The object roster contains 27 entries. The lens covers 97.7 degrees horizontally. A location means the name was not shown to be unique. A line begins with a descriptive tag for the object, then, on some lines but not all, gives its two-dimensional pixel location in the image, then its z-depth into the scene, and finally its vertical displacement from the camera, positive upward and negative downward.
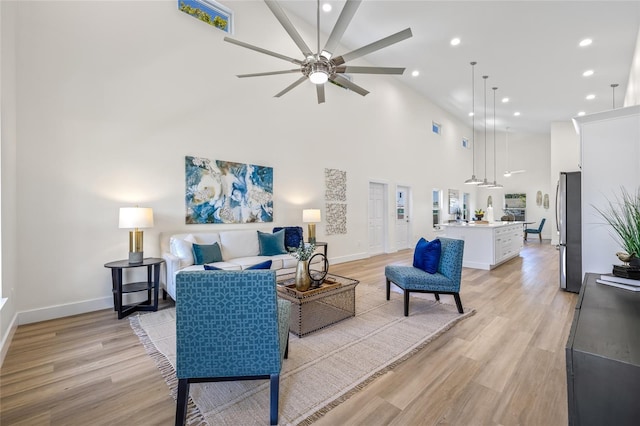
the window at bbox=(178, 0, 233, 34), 4.27 +3.21
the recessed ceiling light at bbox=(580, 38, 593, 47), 5.61 +3.42
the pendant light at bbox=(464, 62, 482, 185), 7.02 +3.64
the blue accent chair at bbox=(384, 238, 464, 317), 3.21 -0.78
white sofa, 3.58 -0.56
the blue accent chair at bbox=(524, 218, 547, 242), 10.61 -0.73
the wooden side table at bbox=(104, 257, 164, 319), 3.23 -0.88
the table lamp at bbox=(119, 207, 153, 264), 3.32 -0.11
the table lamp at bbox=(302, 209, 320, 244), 5.41 -0.08
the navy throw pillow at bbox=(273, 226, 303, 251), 5.12 -0.43
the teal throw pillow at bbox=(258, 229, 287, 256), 4.57 -0.51
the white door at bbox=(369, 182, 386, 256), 7.54 -0.16
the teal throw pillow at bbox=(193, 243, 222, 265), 3.76 -0.55
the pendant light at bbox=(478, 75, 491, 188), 7.47 +3.46
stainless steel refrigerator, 4.16 -0.29
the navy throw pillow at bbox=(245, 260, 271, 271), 2.13 -0.41
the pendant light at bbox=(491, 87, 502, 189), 9.17 +3.24
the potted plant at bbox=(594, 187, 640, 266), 2.11 -0.10
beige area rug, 1.73 -1.21
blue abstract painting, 4.33 +0.36
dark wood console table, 1.03 -0.63
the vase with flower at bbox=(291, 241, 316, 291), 2.79 -0.59
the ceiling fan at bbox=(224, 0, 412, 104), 2.55 +1.62
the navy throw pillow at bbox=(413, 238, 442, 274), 3.35 -0.54
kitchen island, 5.73 -0.65
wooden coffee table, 2.72 -0.95
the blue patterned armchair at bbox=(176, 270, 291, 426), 1.49 -0.64
